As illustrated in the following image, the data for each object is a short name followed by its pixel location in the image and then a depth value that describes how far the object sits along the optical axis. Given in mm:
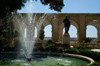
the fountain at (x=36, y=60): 6687
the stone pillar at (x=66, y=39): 13273
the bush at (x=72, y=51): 9067
